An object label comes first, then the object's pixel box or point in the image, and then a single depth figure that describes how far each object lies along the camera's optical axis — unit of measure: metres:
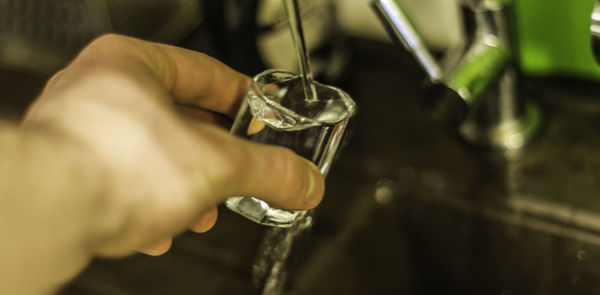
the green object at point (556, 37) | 0.59
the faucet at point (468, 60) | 0.52
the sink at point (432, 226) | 0.58
